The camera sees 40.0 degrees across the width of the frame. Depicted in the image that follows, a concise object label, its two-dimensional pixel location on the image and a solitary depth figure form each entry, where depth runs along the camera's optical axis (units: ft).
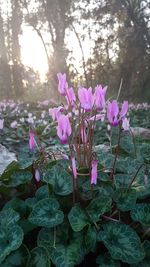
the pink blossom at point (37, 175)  0.74
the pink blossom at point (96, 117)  0.76
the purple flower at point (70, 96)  0.77
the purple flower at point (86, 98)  0.71
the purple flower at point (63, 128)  0.66
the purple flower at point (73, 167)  0.67
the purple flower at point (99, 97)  0.71
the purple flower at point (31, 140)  0.78
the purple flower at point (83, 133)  0.79
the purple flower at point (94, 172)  0.65
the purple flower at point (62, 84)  0.75
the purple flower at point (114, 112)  0.70
